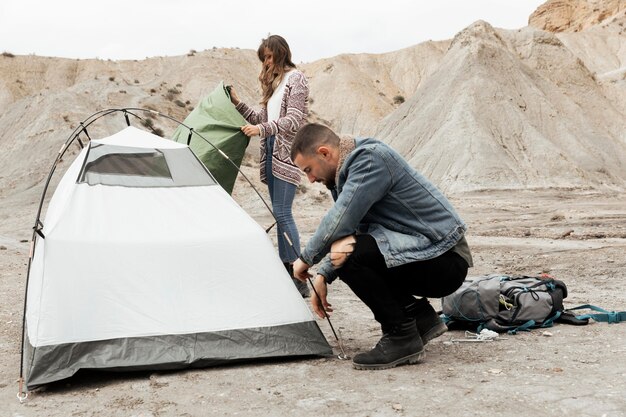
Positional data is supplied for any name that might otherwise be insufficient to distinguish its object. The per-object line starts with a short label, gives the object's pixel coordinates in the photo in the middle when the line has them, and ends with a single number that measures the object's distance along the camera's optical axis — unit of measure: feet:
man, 12.81
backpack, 16.17
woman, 19.62
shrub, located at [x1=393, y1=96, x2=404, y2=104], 195.21
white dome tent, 14.05
